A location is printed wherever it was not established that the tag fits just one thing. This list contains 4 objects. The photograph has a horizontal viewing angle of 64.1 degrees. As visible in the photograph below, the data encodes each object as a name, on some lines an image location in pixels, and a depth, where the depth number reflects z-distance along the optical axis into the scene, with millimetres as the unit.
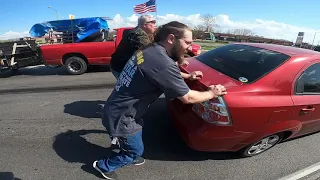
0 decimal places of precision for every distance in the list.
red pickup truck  8875
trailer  8703
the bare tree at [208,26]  72394
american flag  14988
